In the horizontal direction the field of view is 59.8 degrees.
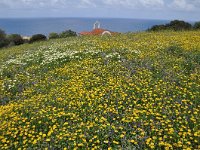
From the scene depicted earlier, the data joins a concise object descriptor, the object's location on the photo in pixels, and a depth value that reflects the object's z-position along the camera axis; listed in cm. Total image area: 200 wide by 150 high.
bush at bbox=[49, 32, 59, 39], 2627
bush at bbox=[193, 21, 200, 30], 1713
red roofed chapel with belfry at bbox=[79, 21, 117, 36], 2625
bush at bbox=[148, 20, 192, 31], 1647
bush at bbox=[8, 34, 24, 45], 2764
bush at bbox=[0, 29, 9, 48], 2862
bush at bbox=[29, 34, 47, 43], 2487
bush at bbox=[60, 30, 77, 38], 2536
